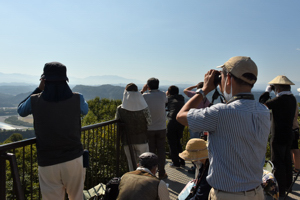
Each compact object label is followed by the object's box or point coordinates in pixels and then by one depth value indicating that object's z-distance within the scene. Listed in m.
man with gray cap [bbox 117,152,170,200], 2.39
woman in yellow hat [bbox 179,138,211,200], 2.62
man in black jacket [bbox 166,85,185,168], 5.69
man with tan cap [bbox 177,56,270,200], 1.70
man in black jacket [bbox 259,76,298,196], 4.14
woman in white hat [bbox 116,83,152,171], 4.45
